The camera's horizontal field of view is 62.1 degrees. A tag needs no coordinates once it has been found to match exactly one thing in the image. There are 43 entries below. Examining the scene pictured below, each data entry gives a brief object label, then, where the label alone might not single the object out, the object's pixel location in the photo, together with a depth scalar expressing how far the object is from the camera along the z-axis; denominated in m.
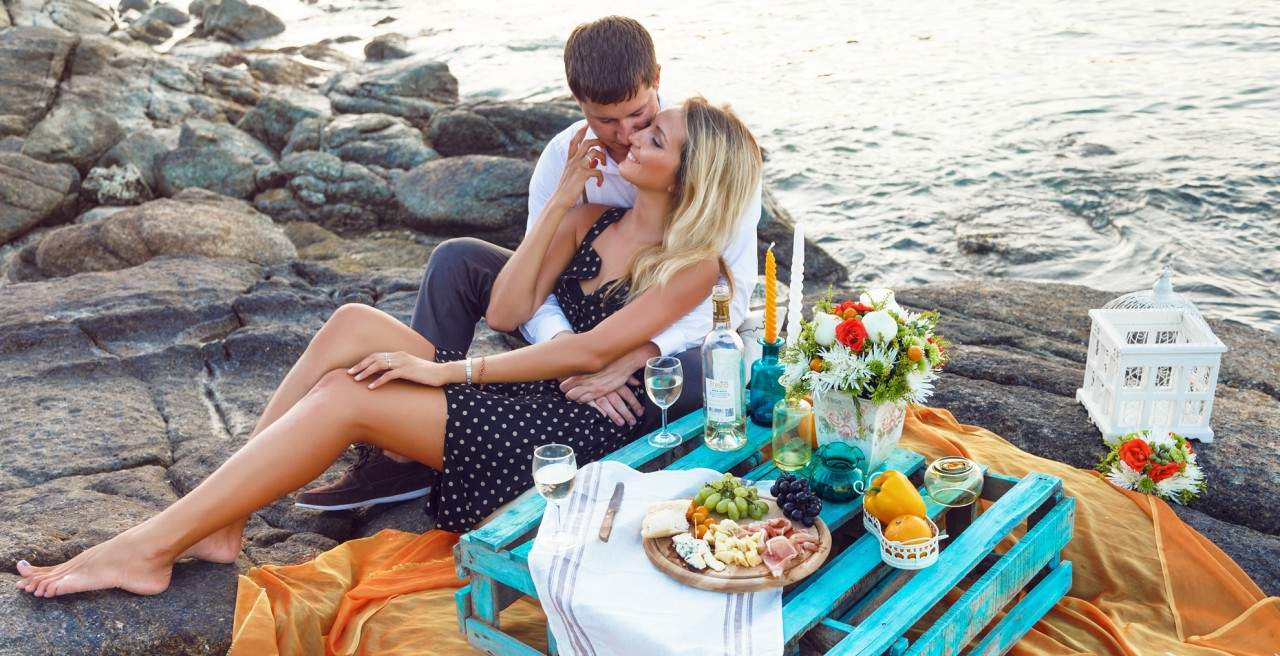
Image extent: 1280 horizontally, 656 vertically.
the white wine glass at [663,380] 3.50
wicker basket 2.88
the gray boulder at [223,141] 11.32
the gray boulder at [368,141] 11.23
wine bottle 3.52
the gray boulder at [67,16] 18.11
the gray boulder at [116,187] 10.52
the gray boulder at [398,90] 13.55
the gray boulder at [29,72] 12.11
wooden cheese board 2.73
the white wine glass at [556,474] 2.98
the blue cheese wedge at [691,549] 2.81
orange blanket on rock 3.42
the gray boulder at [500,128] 11.02
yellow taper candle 3.38
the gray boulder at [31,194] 9.75
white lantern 4.14
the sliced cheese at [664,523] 2.94
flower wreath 4.02
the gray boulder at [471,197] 9.17
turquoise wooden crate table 2.76
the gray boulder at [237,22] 21.69
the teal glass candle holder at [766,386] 3.68
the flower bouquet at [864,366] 3.08
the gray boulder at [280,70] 16.72
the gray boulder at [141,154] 10.97
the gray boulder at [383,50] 20.66
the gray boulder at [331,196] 10.27
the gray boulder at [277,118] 12.45
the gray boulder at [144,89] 12.99
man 4.09
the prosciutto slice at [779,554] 2.76
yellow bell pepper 2.93
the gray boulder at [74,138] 11.04
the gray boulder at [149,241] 7.45
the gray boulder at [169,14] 23.09
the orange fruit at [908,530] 2.88
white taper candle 3.48
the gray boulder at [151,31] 21.72
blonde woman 3.55
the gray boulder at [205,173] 10.90
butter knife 3.01
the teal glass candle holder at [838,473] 3.16
